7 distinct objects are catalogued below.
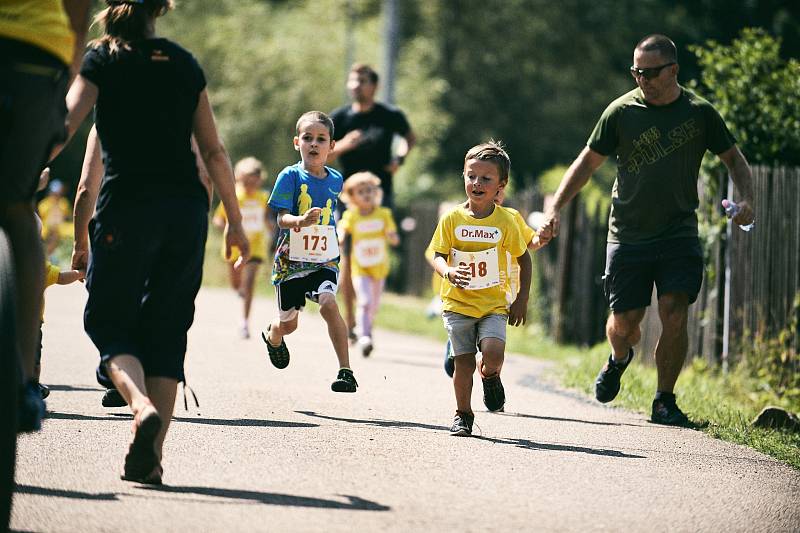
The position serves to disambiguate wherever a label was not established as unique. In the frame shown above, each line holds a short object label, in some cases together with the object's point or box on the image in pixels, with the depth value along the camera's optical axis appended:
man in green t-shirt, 16.20
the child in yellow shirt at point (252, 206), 28.22
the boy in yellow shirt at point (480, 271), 14.52
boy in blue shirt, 16.44
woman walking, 10.73
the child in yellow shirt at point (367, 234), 24.03
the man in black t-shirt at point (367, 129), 24.81
